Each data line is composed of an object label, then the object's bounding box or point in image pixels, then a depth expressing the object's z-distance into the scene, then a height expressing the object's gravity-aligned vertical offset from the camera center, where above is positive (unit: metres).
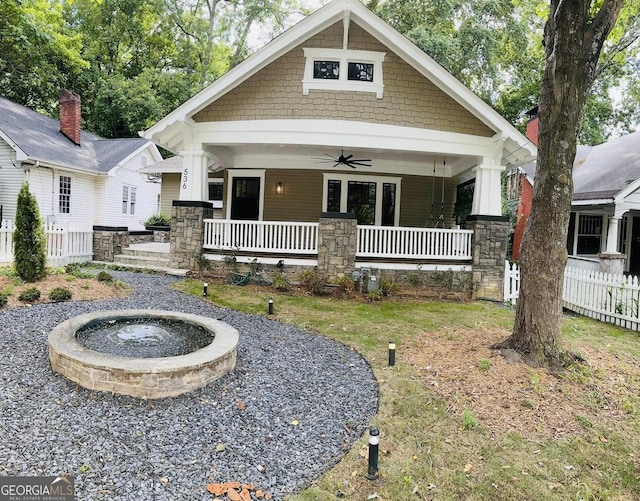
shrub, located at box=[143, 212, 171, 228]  19.27 +0.18
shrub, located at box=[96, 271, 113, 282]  9.10 -1.24
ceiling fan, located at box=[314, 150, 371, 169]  12.20 +2.23
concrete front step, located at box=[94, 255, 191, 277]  10.77 -1.22
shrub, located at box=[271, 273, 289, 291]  10.12 -1.33
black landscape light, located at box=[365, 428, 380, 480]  3.26 -1.82
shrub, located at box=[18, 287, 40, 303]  7.20 -1.36
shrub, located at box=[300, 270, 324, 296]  9.95 -1.25
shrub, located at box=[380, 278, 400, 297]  10.12 -1.31
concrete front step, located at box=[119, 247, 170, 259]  12.41 -0.91
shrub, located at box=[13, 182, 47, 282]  8.18 -0.44
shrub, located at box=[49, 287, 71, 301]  7.51 -1.38
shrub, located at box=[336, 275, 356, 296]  10.02 -1.29
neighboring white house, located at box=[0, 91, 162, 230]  15.02 +2.13
